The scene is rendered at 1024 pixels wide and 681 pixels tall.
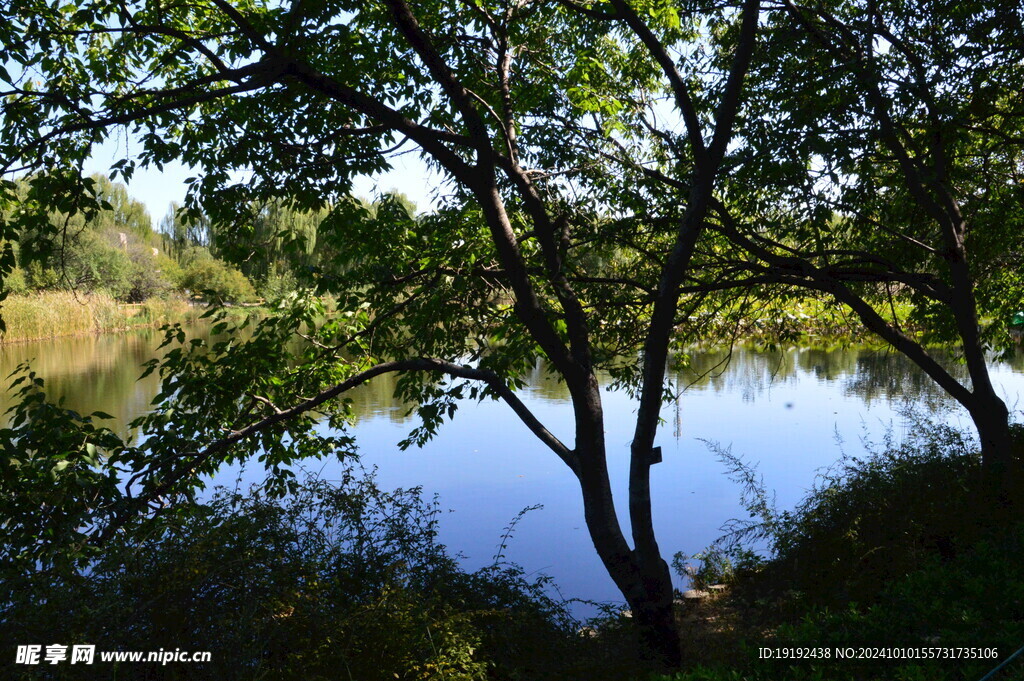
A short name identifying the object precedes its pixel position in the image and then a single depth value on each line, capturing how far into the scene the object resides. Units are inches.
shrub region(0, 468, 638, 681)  145.0
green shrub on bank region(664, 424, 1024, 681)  154.2
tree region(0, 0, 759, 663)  209.0
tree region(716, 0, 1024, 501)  226.4
